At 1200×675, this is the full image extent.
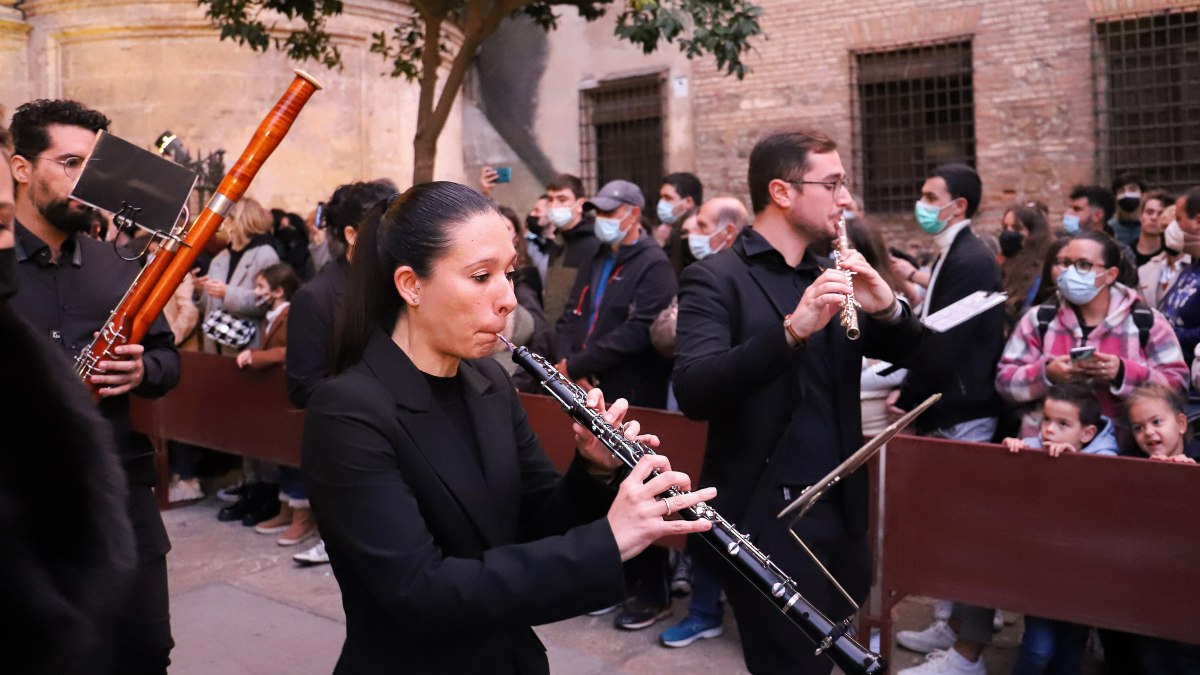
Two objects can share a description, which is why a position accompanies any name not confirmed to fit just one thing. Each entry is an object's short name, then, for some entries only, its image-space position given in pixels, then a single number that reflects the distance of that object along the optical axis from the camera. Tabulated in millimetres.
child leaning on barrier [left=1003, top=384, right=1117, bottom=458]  4488
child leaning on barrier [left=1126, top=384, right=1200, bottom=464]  4316
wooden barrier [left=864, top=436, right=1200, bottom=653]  3795
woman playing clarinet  2070
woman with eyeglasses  4738
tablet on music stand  3262
